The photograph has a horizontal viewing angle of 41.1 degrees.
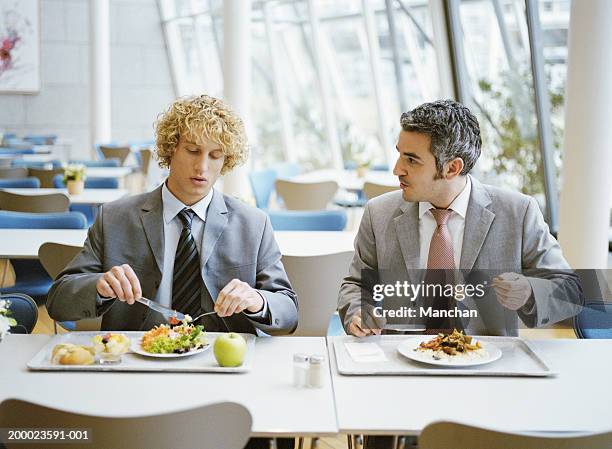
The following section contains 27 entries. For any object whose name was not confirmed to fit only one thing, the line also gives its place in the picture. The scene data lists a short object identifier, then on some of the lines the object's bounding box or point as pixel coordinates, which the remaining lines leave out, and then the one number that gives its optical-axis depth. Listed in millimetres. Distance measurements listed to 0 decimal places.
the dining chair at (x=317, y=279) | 3203
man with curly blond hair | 2488
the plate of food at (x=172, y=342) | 2111
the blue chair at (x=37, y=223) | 4180
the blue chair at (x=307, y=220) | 4293
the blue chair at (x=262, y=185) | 6688
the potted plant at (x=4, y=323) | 2013
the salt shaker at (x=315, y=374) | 1917
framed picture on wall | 13609
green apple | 2029
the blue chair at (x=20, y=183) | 6074
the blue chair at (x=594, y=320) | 2680
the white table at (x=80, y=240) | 3623
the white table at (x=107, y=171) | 7633
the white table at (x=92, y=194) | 5461
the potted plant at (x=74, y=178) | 5648
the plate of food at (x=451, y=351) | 2084
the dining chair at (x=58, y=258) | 3297
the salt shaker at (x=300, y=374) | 1924
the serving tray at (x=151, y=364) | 2008
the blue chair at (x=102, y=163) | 8266
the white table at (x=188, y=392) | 1725
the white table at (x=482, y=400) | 1718
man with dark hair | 2463
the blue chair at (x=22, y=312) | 2662
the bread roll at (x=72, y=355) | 2025
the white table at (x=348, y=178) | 6763
